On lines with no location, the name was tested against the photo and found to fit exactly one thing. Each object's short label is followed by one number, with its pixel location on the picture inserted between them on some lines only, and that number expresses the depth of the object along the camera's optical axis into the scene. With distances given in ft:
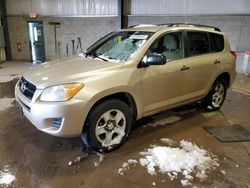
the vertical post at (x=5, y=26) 37.75
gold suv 8.51
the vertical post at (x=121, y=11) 32.27
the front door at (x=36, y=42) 38.11
